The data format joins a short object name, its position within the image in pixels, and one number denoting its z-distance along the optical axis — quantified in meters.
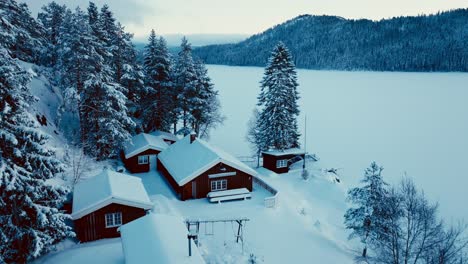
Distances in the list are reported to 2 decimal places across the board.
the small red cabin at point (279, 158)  36.67
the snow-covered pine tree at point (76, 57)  28.09
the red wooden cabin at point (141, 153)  31.87
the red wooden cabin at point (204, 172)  25.98
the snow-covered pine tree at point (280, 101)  36.88
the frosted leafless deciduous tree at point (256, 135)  38.50
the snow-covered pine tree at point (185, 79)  38.31
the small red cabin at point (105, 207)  18.67
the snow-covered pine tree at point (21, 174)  12.79
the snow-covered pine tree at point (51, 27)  43.81
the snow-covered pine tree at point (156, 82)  38.22
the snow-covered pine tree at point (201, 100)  38.81
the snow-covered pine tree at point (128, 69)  35.06
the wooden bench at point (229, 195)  25.45
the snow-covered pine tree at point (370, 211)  19.64
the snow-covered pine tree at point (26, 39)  33.51
